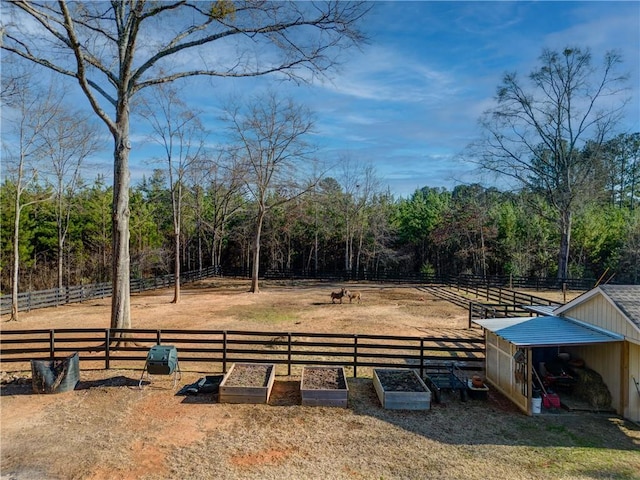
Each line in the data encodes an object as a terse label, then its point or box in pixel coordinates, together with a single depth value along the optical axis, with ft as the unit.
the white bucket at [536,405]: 24.39
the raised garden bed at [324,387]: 24.88
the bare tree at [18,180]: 52.16
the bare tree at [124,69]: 33.50
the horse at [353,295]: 71.46
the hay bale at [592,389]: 25.39
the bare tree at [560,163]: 84.48
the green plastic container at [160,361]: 26.30
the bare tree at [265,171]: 82.79
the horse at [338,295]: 69.62
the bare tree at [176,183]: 66.42
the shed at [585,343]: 24.30
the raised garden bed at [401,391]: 24.61
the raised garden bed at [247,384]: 25.07
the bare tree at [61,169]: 65.57
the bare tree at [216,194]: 81.74
